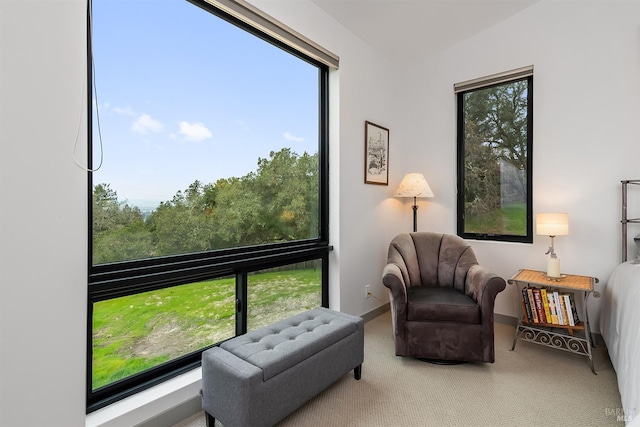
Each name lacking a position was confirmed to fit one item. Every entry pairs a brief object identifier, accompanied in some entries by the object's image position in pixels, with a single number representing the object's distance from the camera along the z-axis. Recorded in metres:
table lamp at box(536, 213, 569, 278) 2.45
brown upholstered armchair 2.16
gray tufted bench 1.43
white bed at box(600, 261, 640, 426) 1.46
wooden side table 2.25
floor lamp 3.11
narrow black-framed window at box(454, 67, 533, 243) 2.99
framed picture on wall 3.07
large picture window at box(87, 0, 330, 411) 1.56
